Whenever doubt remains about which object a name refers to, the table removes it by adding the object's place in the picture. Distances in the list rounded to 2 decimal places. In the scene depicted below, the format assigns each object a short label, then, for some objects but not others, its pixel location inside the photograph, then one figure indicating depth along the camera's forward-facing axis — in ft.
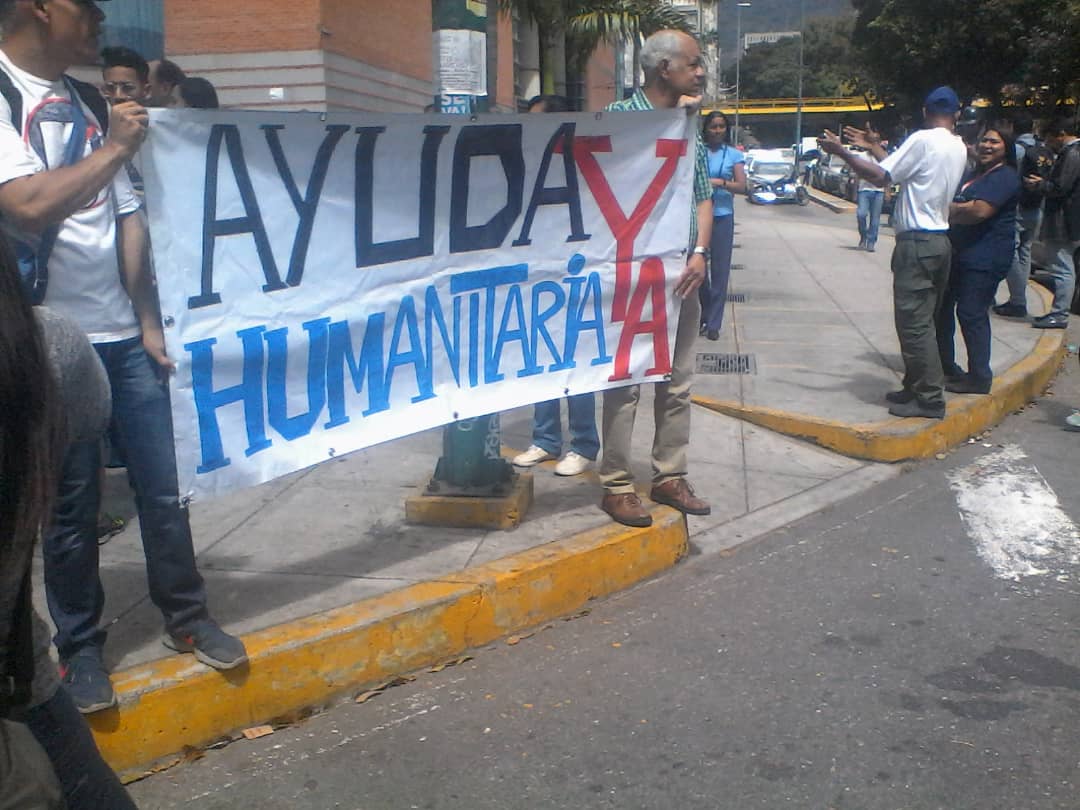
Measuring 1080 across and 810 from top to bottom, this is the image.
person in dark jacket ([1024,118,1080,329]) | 32.40
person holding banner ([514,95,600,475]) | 18.81
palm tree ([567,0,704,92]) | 77.05
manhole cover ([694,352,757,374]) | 28.09
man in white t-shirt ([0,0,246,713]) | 9.39
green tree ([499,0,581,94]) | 61.41
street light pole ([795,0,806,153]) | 151.98
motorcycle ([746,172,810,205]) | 107.34
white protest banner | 11.59
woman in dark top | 23.90
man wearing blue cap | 21.77
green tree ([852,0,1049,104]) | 133.69
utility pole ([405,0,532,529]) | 15.57
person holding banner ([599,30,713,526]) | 15.71
